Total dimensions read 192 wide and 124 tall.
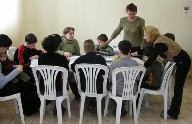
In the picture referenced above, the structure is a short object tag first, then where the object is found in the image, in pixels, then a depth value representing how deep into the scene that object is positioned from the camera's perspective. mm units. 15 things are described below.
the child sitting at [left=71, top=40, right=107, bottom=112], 3172
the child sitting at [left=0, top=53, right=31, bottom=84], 3183
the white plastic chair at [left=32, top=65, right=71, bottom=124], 2986
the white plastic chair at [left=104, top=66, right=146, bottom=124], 3019
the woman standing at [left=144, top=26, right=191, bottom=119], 3229
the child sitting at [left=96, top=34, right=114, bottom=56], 4113
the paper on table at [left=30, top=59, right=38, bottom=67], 3382
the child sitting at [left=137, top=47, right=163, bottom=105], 3447
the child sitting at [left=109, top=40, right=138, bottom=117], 3125
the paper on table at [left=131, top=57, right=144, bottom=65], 3554
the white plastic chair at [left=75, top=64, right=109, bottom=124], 3053
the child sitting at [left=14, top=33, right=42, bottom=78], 3602
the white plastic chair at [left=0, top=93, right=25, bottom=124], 3014
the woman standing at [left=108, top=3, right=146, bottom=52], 4398
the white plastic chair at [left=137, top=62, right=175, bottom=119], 3359
